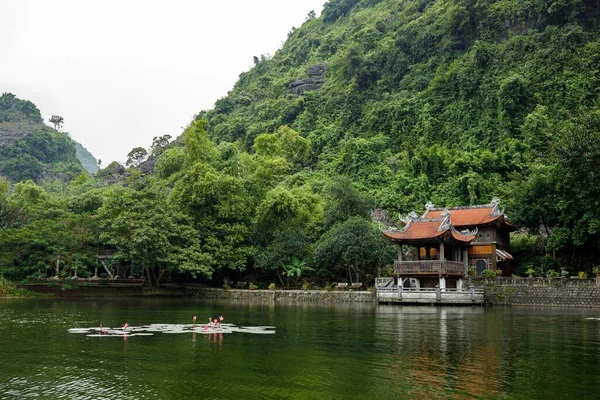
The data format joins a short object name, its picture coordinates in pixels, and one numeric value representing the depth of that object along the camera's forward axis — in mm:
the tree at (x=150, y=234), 42594
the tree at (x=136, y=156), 103875
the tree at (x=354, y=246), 41156
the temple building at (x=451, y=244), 38750
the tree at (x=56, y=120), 129375
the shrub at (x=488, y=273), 38531
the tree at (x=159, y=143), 103625
